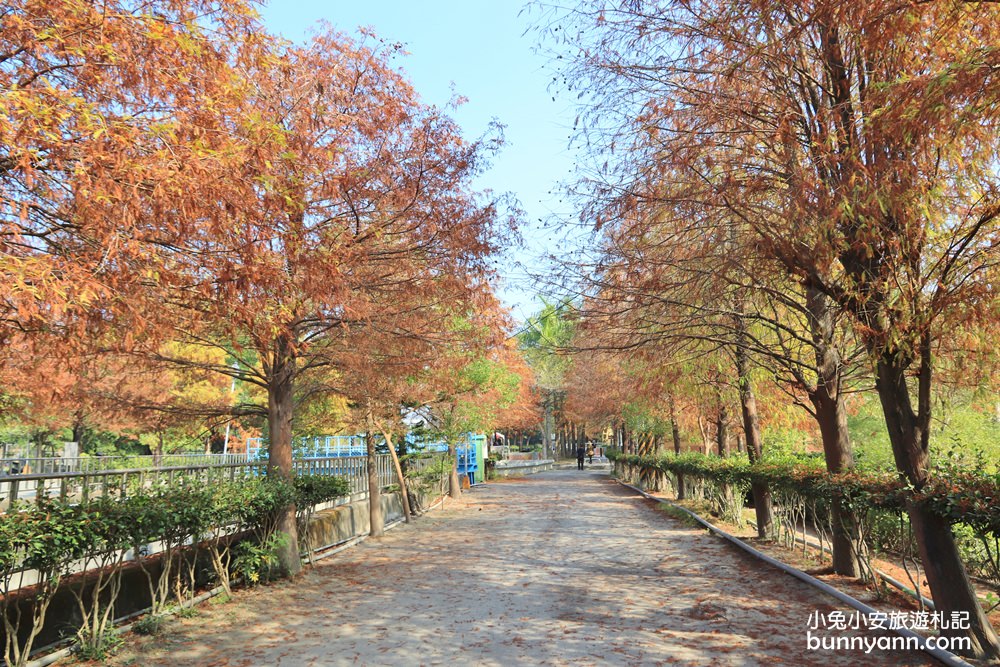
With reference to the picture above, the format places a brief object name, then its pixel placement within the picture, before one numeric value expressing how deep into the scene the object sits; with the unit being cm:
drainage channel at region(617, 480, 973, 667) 529
